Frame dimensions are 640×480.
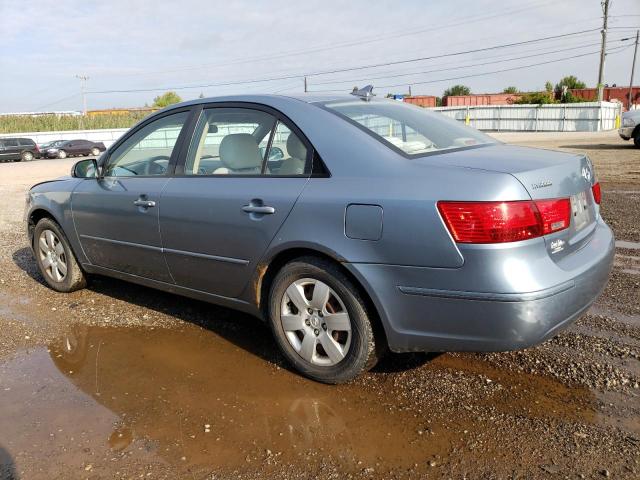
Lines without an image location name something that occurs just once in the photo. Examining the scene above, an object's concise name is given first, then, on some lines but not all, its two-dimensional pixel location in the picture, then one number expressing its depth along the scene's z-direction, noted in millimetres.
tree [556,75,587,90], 79062
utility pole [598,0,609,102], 43938
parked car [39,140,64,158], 34344
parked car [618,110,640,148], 17422
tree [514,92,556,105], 48156
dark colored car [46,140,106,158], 34531
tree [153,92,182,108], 97275
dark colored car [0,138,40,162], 31922
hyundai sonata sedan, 2537
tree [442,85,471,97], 89750
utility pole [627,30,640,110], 71625
